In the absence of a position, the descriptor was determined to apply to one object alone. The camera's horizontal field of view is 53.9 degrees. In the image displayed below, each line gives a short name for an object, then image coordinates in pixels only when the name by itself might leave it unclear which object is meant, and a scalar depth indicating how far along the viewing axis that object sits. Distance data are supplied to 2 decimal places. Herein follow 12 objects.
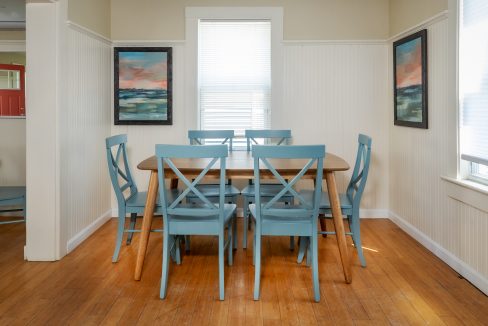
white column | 3.68
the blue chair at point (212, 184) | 4.18
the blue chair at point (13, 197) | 4.50
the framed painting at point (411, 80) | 4.12
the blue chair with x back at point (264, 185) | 4.13
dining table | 3.30
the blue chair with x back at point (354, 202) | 3.55
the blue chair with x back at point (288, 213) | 2.96
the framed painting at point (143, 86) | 5.24
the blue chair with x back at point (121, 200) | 3.65
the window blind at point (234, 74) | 5.27
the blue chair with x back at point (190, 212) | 2.99
